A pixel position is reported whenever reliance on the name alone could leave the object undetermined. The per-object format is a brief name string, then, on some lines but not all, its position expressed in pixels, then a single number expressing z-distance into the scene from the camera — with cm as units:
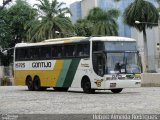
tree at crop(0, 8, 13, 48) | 7544
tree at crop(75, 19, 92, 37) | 8275
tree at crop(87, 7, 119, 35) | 7856
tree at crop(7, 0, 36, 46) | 8069
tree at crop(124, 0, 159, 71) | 6456
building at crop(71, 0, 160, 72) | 10319
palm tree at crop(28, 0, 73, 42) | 6588
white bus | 2734
